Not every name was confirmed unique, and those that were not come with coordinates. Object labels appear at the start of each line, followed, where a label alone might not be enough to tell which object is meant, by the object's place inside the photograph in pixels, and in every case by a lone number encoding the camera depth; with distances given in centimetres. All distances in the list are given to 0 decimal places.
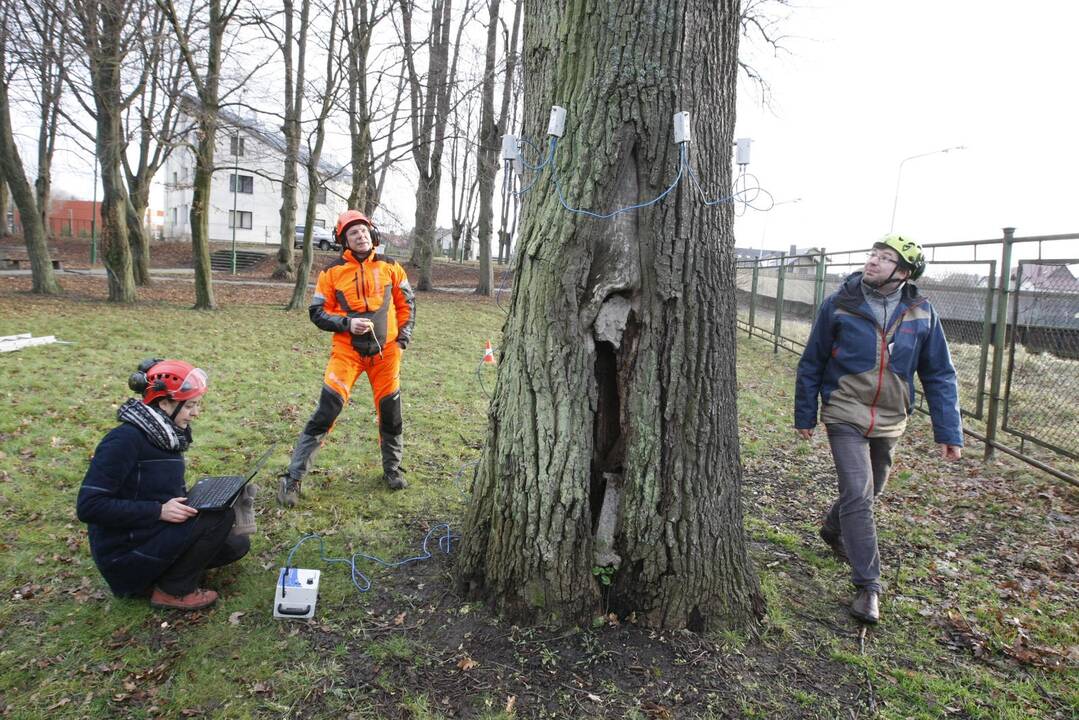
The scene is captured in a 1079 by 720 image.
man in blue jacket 334
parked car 3556
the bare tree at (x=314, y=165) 1409
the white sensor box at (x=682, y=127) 281
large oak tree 288
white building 4459
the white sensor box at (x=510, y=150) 310
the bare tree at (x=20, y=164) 1177
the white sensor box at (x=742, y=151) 319
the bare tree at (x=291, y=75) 1422
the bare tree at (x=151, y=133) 1277
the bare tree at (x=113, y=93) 1172
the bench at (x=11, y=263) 2056
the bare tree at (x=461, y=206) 3794
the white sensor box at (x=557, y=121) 291
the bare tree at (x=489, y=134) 1875
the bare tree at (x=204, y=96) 1202
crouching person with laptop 289
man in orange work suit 435
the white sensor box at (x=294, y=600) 311
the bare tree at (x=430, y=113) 1770
